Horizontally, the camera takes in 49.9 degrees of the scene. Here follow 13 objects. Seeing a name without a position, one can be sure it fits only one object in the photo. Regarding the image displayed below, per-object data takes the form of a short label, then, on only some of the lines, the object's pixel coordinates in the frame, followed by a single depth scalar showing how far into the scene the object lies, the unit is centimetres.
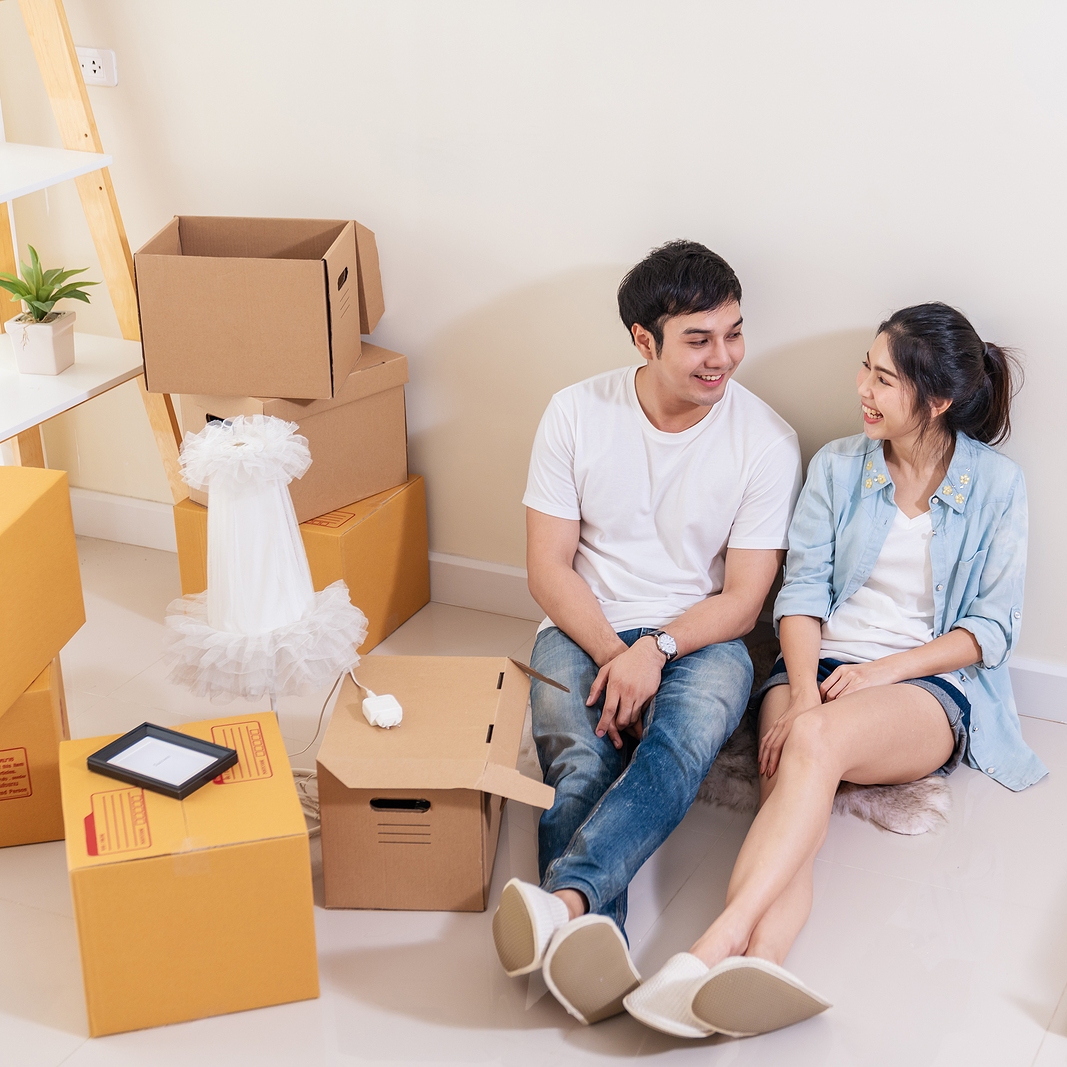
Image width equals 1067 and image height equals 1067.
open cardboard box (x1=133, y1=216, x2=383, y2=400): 222
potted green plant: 247
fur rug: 201
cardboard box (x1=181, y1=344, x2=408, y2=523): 238
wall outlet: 262
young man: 188
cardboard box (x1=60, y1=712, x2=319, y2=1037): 149
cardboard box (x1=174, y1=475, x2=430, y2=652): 247
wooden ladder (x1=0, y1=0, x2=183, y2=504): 239
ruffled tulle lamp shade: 184
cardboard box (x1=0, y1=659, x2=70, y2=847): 187
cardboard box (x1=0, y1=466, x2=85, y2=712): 180
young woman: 194
